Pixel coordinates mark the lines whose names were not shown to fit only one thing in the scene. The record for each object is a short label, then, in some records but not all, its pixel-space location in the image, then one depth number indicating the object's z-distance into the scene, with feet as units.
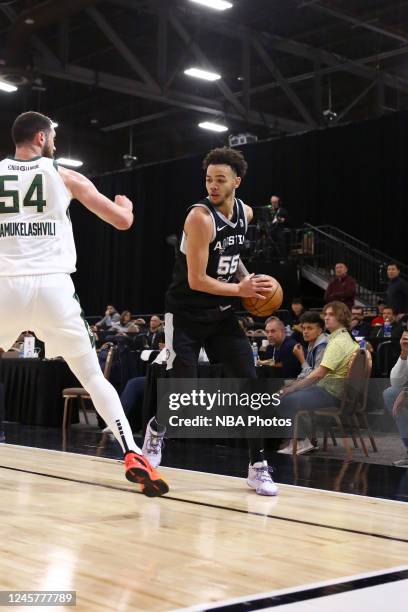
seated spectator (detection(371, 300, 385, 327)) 35.79
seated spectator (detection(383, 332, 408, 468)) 17.85
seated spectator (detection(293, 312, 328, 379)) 20.45
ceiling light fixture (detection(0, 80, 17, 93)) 50.11
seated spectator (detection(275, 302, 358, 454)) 19.16
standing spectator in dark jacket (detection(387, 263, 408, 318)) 38.45
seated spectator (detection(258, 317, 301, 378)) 22.21
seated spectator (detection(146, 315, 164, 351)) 34.30
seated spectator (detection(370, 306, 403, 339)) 32.03
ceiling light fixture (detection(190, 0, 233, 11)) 40.47
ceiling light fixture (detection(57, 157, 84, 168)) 65.20
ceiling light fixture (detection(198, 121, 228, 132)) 59.29
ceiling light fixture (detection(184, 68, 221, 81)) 50.16
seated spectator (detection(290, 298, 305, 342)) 39.65
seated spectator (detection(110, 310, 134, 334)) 44.33
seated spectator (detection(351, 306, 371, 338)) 33.99
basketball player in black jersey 12.62
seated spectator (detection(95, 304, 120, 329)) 48.29
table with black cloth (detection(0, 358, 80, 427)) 28.68
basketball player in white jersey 10.71
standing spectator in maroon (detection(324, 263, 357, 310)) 39.52
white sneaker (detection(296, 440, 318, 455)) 20.11
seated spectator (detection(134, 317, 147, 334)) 44.45
